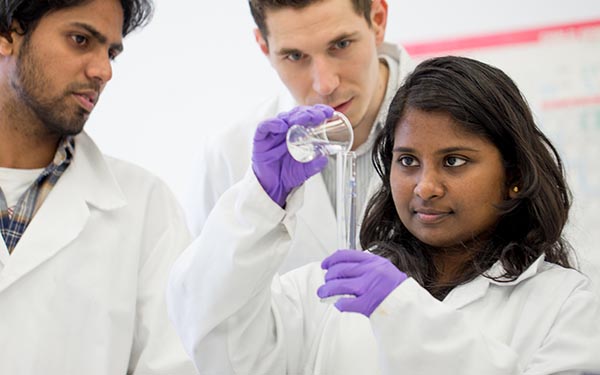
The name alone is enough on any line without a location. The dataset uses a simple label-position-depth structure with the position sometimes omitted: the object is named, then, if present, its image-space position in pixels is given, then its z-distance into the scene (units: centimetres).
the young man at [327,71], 202
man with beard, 185
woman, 146
